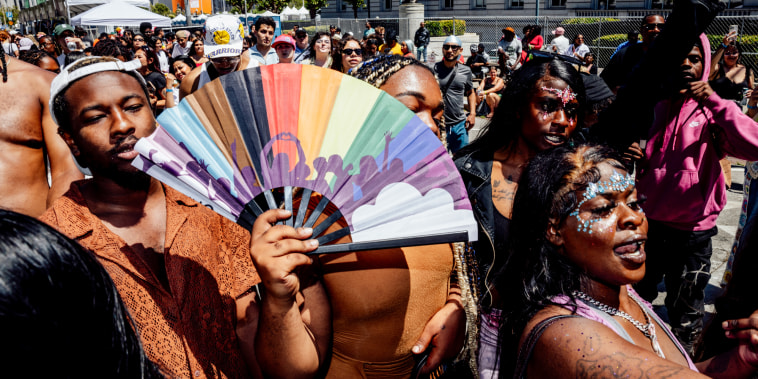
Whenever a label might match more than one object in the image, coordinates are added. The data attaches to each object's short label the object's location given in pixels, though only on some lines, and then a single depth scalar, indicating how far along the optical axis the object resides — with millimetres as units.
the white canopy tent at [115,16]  17734
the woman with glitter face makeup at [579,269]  1527
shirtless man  2555
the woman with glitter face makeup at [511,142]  2248
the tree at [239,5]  44781
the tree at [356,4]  39719
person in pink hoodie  3062
